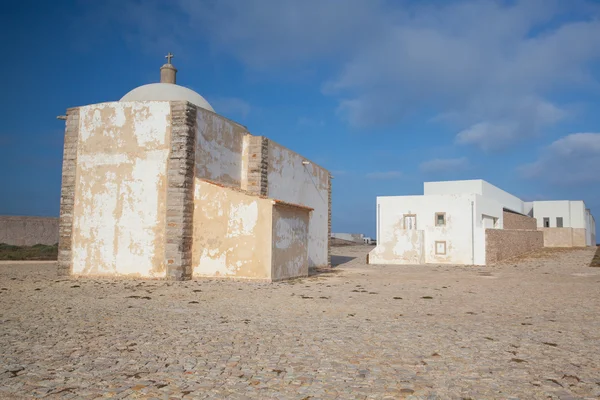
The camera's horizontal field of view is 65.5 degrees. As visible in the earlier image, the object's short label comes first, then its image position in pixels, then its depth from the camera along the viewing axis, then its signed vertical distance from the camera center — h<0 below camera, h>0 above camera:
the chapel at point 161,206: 15.77 +1.16
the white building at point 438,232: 29.58 +0.78
